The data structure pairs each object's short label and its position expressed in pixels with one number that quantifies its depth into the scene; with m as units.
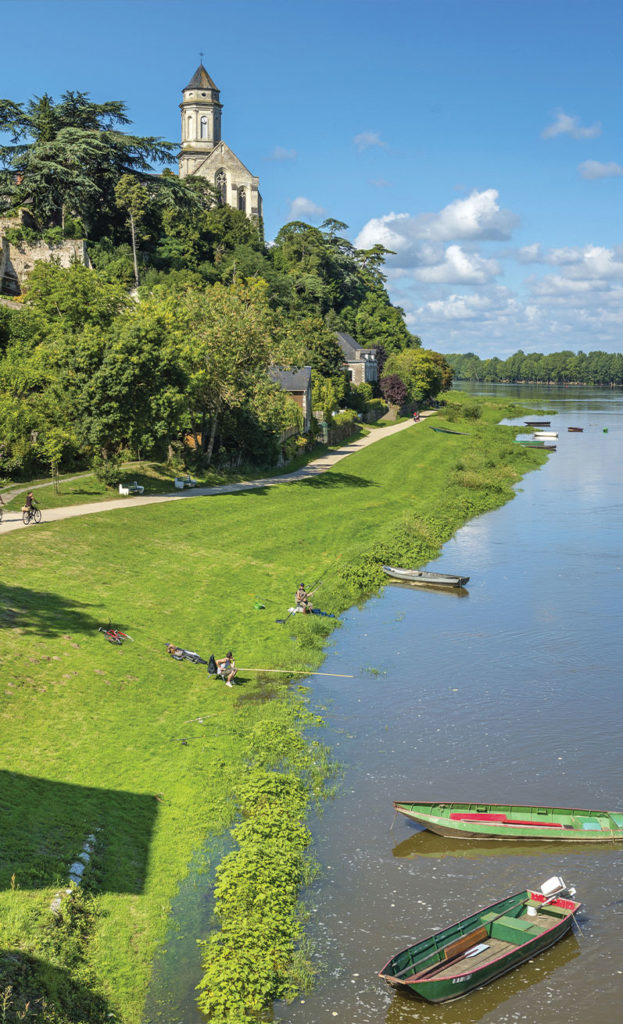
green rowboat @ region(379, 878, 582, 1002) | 16.80
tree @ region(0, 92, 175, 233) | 95.12
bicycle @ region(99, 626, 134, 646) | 32.06
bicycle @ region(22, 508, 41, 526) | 43.47
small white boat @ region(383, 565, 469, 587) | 45.72
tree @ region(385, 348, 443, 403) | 144.50
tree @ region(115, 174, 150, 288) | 103.44
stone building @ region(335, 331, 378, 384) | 130.62
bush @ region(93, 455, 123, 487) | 53.91
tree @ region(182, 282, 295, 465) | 61.97
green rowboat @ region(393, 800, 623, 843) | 22.34
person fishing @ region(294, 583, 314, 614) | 39.53
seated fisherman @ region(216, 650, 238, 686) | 30.75
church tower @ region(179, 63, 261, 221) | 154.75
